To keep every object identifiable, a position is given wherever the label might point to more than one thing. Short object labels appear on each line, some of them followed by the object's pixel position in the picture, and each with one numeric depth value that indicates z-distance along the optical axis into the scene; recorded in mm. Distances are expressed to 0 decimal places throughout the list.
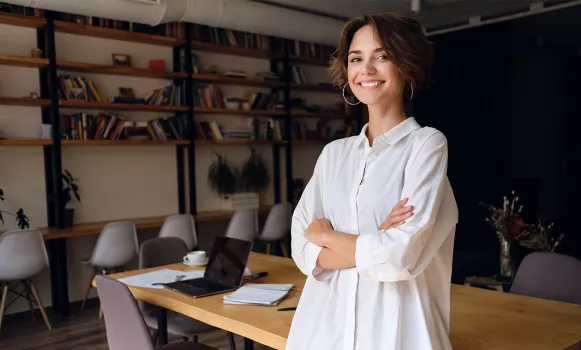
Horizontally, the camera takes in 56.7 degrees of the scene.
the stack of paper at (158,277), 2439
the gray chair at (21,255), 3979
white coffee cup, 2875
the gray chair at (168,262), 2652
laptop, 2307
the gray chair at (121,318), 1869
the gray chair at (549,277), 2178
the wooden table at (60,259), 4613
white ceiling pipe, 4457
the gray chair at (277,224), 5668
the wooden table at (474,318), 1562
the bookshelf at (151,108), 4641
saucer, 2869
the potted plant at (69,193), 4812
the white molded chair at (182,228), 4883
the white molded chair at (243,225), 5285
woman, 1149
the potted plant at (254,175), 6285
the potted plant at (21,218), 4551
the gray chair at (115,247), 4461
